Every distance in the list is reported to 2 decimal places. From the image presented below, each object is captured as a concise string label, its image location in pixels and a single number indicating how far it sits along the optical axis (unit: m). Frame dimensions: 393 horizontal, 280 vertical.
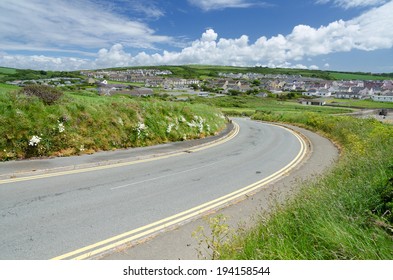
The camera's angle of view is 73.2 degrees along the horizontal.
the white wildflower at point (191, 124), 20.66
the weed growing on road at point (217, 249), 4.27
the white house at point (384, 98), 121.19
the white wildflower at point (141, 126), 16.22
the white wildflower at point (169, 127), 18.31
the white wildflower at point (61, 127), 12.54
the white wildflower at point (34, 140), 11.33
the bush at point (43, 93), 13.34
